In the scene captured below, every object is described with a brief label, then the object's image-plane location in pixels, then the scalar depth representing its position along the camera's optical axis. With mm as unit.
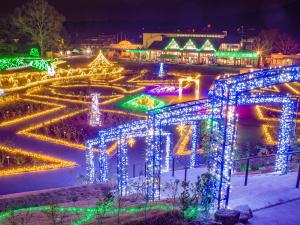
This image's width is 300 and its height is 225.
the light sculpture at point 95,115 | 19281
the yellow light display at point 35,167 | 13898
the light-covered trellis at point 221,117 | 7148
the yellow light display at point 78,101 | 25531
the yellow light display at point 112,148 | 15876
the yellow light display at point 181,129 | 18234
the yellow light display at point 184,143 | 15804
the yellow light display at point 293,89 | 30458
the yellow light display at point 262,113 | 21219
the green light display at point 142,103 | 24344
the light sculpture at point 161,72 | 38912
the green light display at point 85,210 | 7617
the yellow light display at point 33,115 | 20125
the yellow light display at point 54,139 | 16766
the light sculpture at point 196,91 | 28478
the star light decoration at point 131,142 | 16306
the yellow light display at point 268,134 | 17000
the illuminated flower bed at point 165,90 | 29922
